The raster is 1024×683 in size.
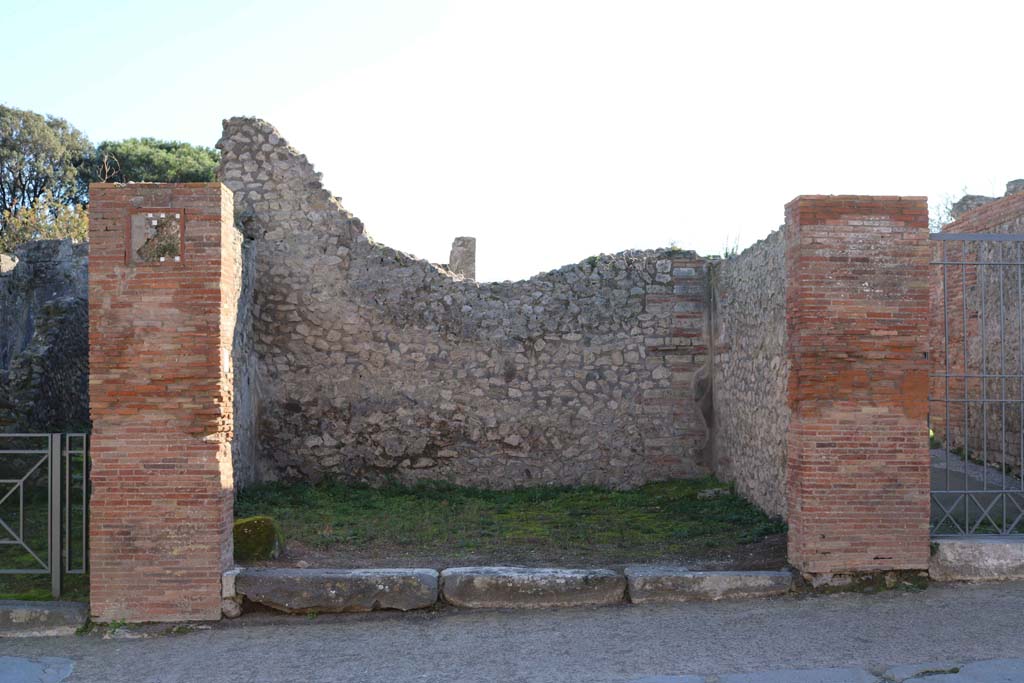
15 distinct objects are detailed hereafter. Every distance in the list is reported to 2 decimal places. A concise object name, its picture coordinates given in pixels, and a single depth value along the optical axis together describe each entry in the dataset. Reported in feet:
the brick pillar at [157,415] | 18.58
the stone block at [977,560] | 19.86
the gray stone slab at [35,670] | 15.81
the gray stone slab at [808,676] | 14.80
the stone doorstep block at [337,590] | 18.89
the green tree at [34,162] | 101.14
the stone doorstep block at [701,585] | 19.30
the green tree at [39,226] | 81.30
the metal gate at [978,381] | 25.09
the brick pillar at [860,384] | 19.51
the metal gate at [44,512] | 19.31
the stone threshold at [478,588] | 18.94
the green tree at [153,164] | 102.47
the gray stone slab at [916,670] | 14.87
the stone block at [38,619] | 18.34
